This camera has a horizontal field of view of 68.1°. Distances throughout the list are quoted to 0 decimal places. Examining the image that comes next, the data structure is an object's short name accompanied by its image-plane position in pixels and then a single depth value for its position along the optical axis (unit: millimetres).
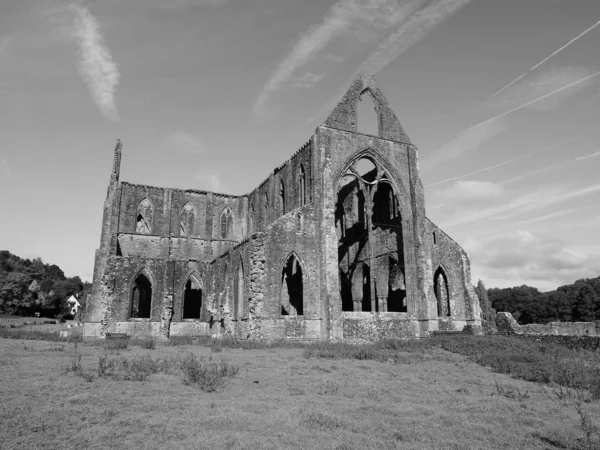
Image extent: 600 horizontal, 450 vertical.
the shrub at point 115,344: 17047
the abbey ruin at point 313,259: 22094
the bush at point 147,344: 18169
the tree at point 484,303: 46125
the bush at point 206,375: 9364
